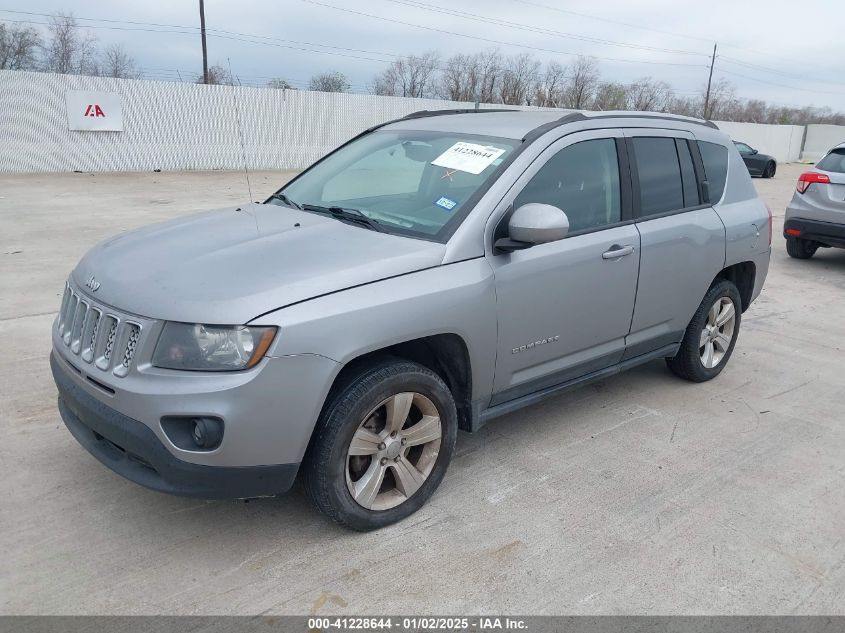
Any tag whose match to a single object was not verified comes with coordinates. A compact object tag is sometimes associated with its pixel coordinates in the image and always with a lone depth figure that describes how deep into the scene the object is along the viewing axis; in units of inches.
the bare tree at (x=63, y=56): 1499.8
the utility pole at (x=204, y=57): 1289.0
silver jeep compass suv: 104.3
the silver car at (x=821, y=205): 353.4
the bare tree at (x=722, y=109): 2495.1
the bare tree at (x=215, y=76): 1211.9
